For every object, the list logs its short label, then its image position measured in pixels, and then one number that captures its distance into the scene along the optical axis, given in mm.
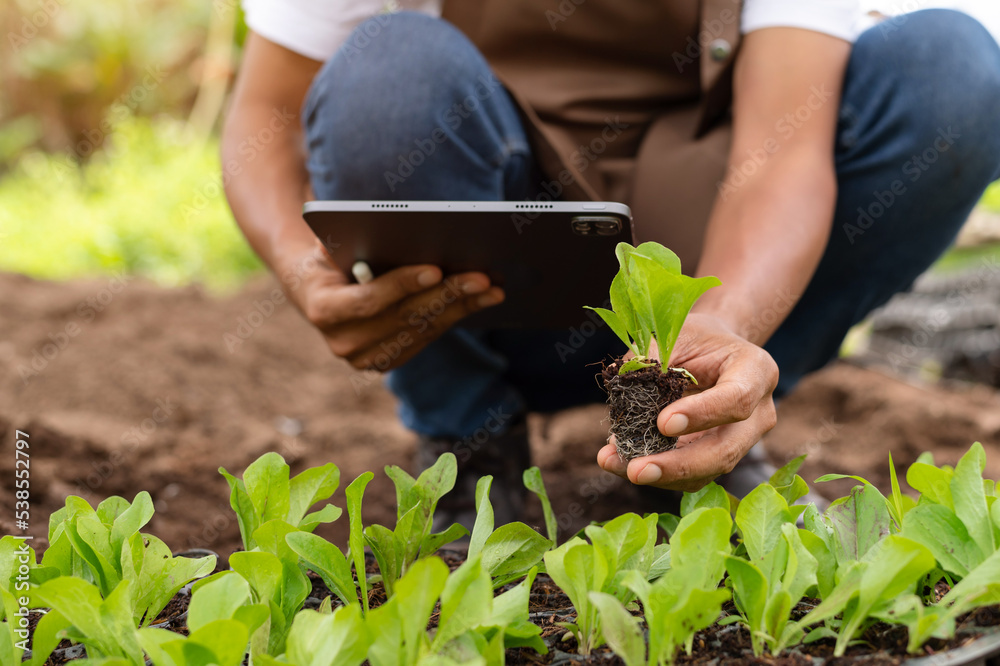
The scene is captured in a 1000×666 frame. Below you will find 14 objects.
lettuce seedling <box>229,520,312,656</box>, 703
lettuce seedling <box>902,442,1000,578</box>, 752
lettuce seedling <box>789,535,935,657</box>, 648
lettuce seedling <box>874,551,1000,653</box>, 647
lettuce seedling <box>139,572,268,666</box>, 582
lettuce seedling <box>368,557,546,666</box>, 603
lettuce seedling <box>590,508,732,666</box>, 635
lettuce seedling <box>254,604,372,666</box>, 617
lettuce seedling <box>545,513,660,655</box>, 709
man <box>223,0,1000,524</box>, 1294
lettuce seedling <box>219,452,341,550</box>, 847
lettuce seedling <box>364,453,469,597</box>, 866
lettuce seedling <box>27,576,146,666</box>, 661
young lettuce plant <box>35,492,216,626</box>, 795
